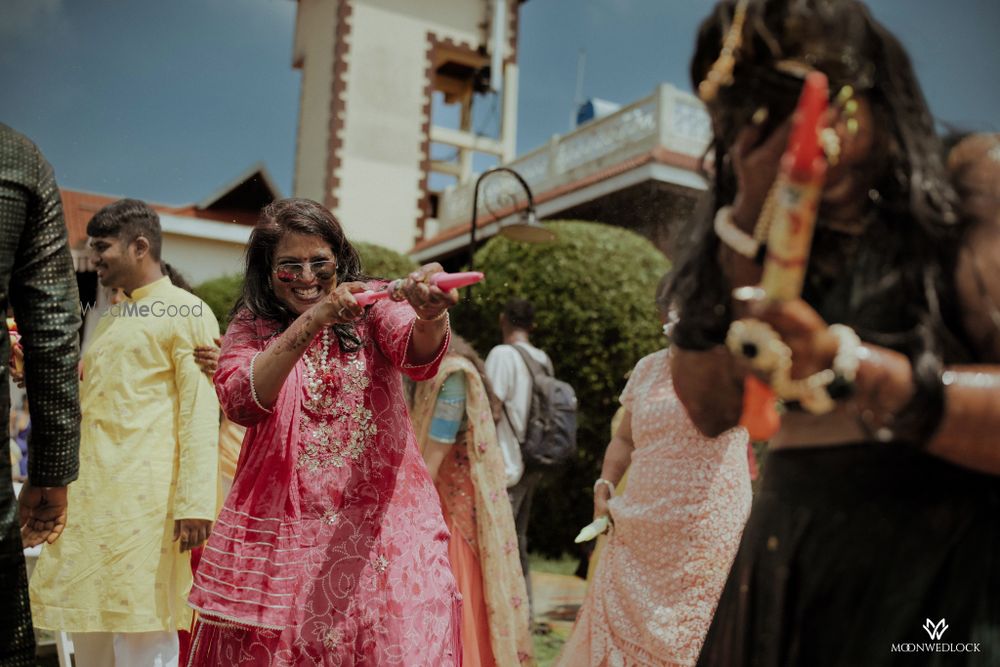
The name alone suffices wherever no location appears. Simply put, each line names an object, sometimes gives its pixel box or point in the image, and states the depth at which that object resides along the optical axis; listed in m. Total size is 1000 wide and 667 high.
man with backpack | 5.93
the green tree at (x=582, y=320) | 8.93
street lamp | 7.06
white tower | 18.86
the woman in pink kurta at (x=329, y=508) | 2.36
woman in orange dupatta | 4.05
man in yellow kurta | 3.64
